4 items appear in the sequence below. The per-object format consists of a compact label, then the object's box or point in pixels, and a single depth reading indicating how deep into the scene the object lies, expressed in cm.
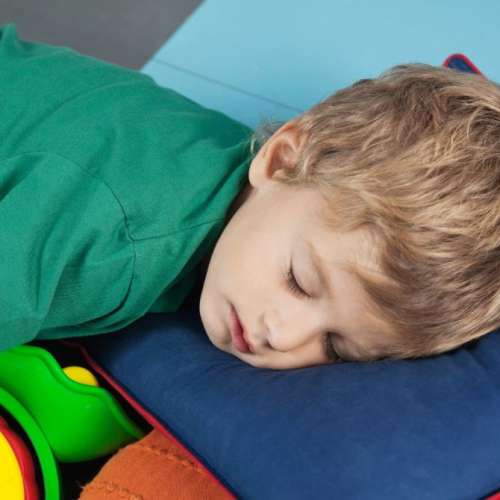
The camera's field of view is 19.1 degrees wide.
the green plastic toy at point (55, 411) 84
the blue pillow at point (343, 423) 74
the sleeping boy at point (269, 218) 78
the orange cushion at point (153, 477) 79
